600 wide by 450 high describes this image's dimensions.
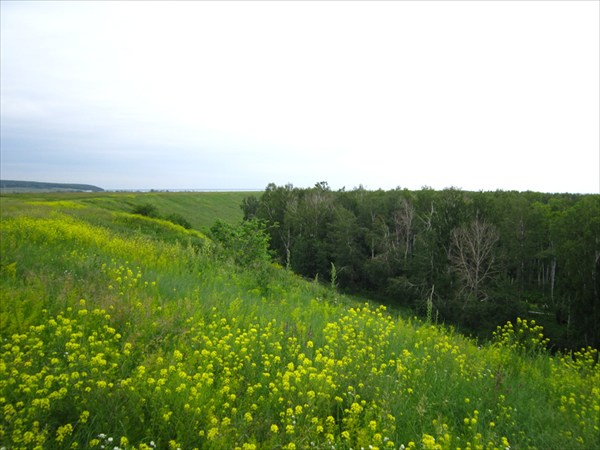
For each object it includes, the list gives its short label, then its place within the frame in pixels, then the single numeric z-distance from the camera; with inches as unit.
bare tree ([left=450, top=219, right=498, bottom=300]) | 1234.6
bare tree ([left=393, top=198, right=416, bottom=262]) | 1668.3
